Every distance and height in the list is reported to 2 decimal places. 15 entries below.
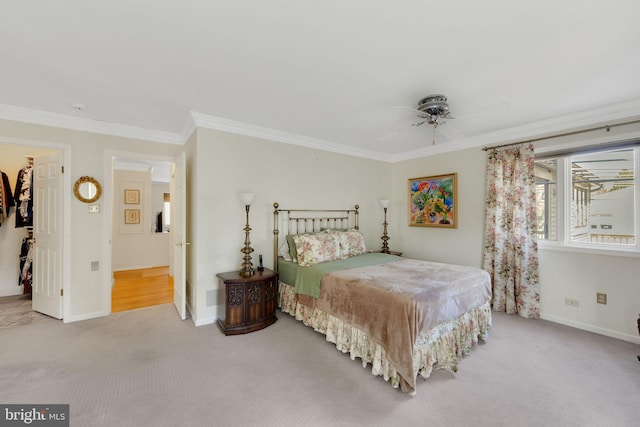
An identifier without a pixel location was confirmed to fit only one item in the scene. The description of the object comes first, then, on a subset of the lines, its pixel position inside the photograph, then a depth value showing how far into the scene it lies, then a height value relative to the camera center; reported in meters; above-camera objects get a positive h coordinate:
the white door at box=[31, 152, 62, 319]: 3.39 -0.27
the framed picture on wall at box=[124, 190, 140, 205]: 6.64 +0.42
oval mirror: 3.40 +0.31
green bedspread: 3.07 -0.67
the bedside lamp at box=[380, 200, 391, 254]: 4.91 -0.40
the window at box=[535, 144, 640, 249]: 3.05 +0.22
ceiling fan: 2.66 +1.10
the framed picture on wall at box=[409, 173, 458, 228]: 4.40 +0.23
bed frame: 2.26 -1.20
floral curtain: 3.50 -0.23
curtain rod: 2.93 +0.99
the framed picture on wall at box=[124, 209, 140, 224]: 6.63 -0.06
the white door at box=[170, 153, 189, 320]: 3.39 -0.30
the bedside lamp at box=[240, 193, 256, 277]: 3.29 -0.45
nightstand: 3.05 -1.04
